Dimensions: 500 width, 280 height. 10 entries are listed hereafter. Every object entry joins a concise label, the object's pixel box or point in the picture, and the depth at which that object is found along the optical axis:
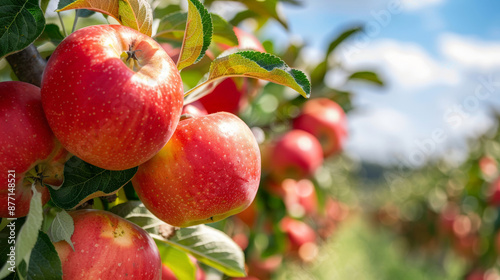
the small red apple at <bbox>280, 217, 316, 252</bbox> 1.72
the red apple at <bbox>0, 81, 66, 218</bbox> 0.48
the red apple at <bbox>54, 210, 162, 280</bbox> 0.51
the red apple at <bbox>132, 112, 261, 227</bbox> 0.54
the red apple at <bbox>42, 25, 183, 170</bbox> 0.45
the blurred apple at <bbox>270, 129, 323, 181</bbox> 1.40
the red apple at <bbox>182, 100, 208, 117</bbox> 0.66
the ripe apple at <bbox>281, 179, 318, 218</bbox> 1.57
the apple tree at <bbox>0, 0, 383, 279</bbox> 0.46
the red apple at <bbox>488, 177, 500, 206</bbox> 2.64
